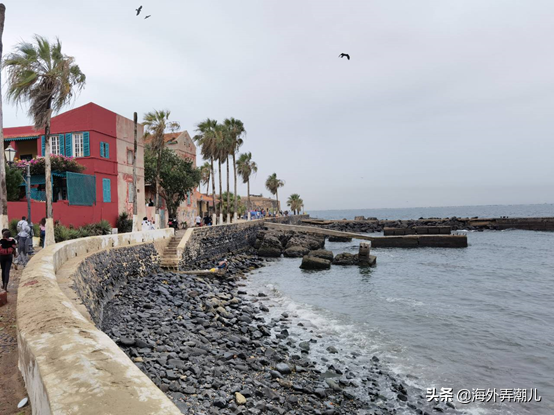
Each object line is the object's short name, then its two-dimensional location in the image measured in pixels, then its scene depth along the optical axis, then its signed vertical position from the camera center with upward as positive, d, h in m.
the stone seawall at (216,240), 21.97 -1.92
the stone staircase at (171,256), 19.39 -2.22
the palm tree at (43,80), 13.91 +5.50
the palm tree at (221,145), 35.81 +7.24
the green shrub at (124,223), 24.98 -0.40
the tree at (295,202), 89.45 +2.84
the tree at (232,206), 50.72 +1.28
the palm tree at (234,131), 40.22 +9.46
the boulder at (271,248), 31.72 -3.03
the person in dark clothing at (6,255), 8.86 -0.88
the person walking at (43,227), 14.58 -0.32
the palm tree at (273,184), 81.19 +6.81
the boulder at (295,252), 31.37 -3.38
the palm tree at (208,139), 35.18 +7.55
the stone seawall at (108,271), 8.62 -1.86
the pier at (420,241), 37.50 -3.24
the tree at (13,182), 20.25 +2.19
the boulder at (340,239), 44.88 -3.34
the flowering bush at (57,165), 21.38 +3.33
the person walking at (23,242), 11.77 -0.74
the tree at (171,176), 34.56 +3.91
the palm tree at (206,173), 61.96 +7.34
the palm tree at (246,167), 56.88 +7.95
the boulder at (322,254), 27.30 -3.17
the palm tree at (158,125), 23.61 +6.07
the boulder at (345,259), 26.61 -3.50
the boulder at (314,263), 24.58 -3.45
